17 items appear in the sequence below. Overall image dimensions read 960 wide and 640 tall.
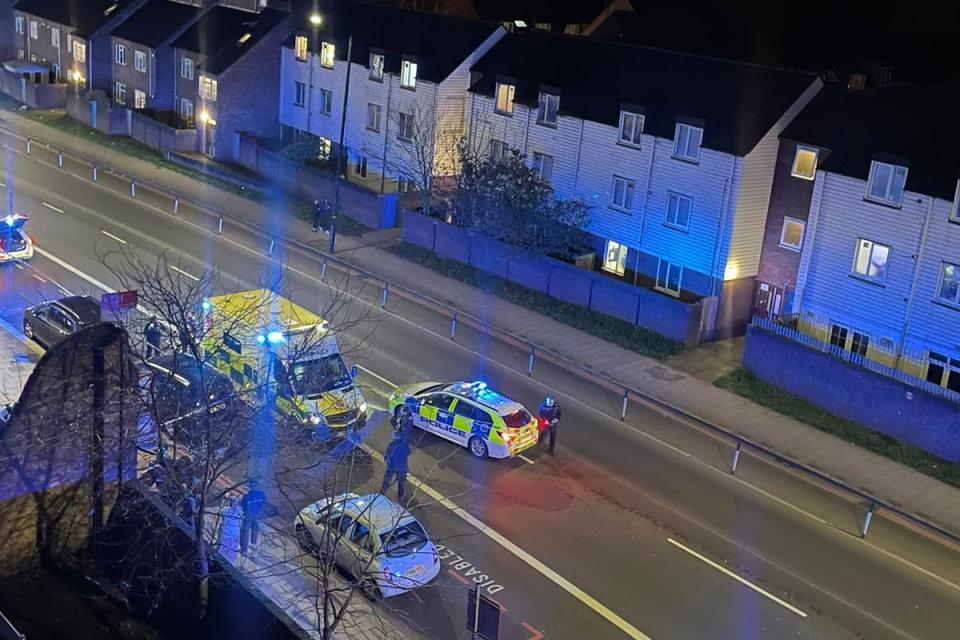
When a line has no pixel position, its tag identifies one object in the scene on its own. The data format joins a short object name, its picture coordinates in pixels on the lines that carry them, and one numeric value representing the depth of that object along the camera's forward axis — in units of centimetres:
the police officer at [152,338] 2278
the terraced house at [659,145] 3522
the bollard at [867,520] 2281
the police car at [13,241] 3559
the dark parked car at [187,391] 1827
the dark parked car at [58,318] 2852
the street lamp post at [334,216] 4026
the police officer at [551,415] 2488
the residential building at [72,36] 6481
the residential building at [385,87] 4634
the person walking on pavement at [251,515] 1947
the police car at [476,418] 2428
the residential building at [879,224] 3038
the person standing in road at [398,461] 2180
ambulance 2348
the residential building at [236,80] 5425
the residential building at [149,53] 5994
